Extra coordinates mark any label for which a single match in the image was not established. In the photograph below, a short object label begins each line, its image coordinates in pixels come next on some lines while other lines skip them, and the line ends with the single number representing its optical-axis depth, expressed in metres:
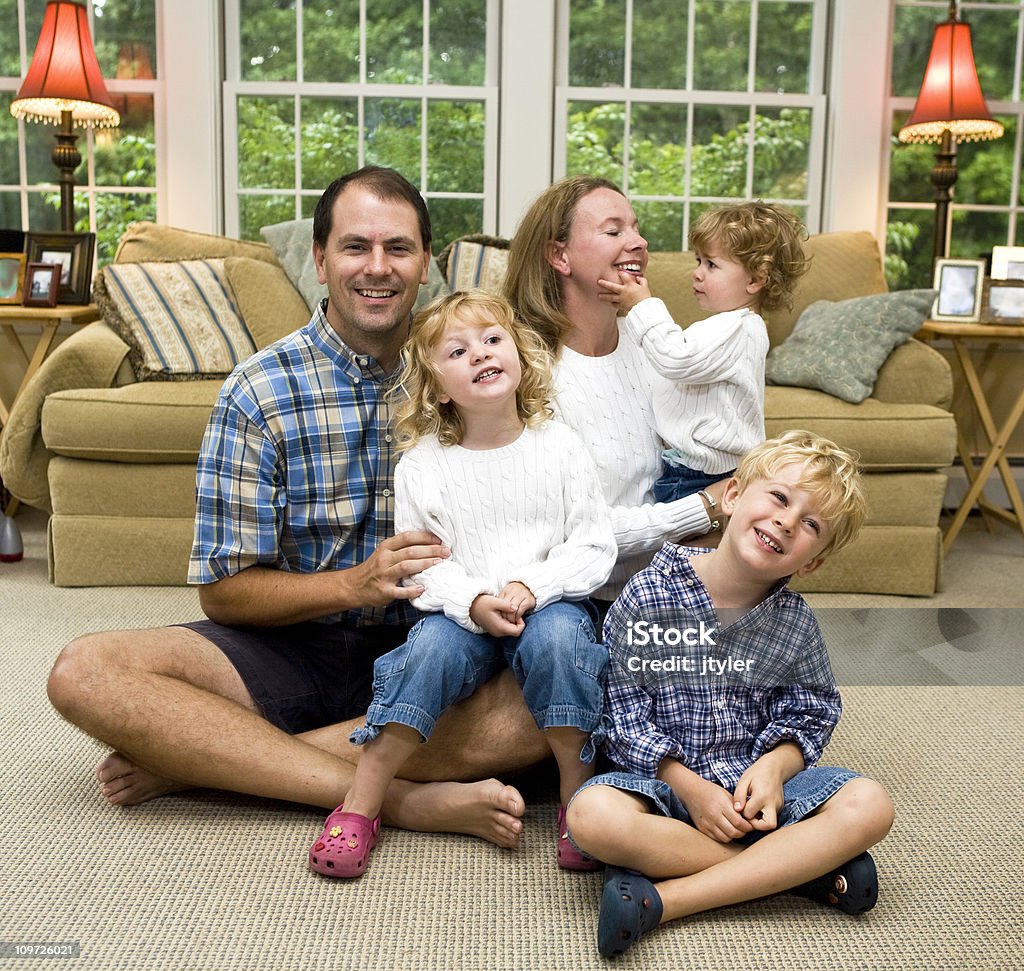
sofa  3.30
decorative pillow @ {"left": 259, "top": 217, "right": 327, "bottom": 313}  3.84
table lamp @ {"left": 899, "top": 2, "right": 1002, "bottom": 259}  4.17
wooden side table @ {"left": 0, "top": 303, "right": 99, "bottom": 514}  3.76
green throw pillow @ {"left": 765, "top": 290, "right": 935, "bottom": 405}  3.54
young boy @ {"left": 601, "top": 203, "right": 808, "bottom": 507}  2.06
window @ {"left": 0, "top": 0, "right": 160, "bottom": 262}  4.54
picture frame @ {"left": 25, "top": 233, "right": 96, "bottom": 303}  4.15
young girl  1.74
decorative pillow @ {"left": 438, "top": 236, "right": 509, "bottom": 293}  3.84
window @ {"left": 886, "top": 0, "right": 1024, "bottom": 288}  4.61
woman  2.04
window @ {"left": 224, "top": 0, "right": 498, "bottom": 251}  4.56
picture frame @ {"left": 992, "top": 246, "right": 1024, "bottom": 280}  4.20
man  1.84
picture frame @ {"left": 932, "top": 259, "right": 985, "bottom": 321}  4.13
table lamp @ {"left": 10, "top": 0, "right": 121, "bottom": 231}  4.07
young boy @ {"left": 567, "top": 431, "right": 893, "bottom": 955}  1.62
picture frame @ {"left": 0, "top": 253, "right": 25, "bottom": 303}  3.99
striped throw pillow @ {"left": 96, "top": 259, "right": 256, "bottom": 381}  3.54
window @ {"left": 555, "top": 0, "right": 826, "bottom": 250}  4.61
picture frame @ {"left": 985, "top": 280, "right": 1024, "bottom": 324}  4.00
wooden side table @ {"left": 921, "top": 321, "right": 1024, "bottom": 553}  3.80
